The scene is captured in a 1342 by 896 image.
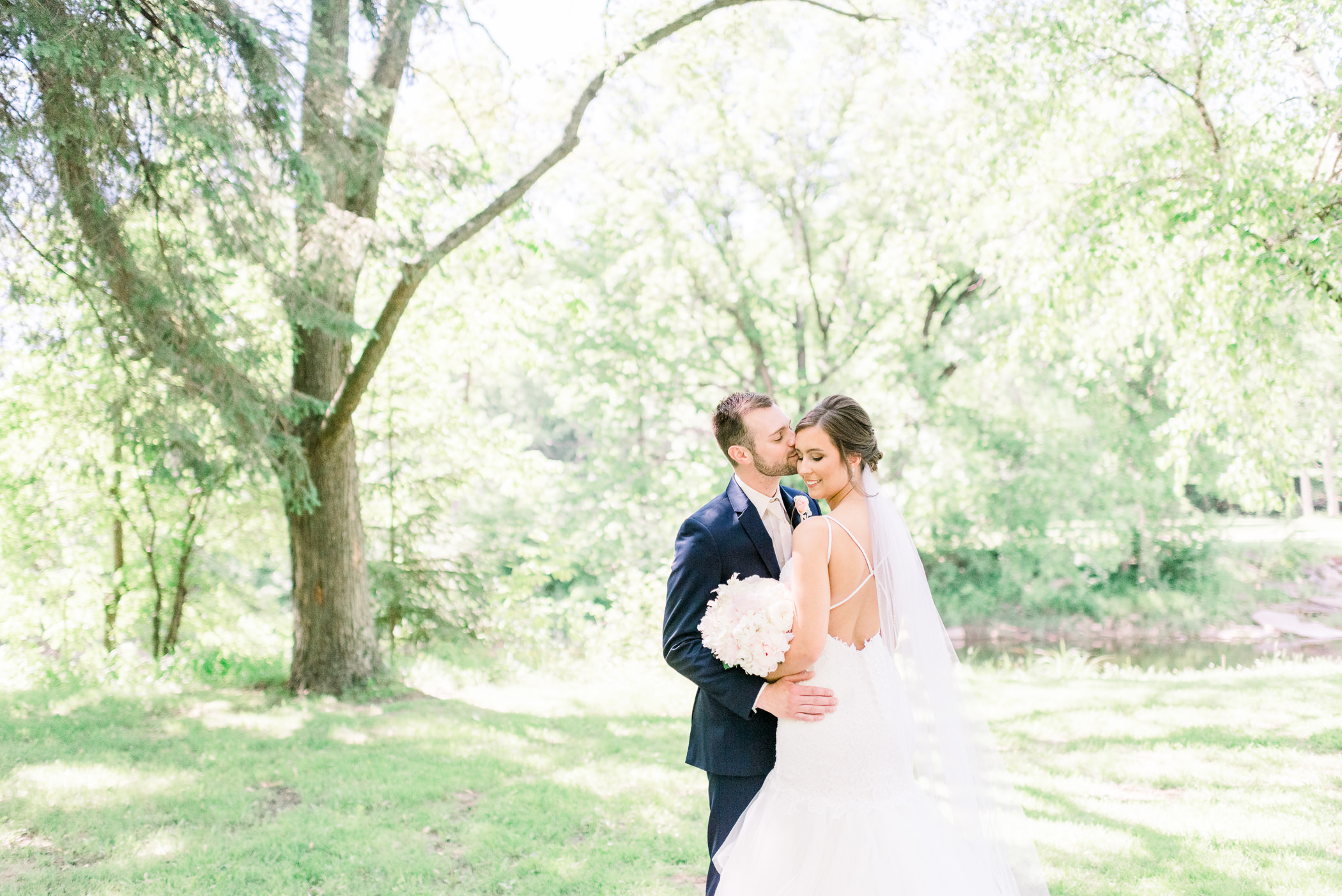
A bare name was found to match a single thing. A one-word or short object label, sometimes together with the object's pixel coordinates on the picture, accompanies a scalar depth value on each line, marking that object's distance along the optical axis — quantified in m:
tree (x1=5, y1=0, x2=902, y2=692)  4.91
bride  2.84
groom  2.98
